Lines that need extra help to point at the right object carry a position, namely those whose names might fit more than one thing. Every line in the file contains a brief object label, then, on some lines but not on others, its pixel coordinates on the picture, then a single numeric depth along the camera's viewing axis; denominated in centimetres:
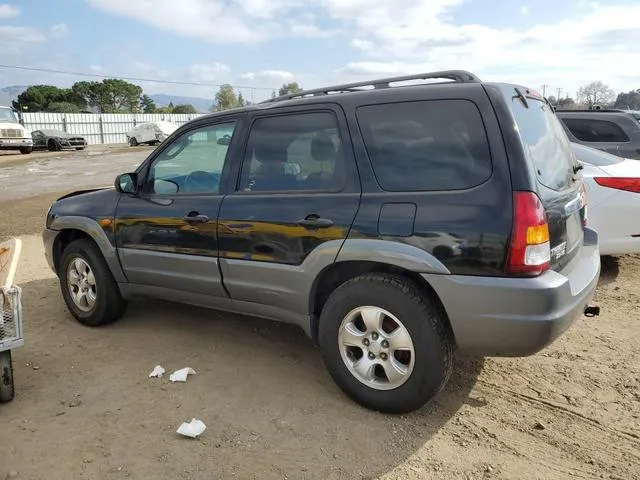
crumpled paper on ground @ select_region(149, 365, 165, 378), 380
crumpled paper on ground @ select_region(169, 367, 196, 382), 370
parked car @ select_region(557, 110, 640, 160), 812
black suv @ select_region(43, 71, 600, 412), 276
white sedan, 522
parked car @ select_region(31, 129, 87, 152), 3181
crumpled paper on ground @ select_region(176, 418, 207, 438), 304
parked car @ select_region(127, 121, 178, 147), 3572
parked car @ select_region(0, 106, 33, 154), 2770
